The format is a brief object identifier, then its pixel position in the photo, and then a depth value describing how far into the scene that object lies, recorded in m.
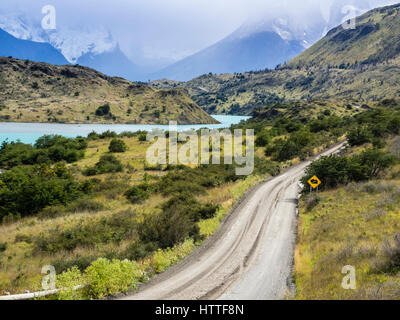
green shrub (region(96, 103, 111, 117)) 142.25
